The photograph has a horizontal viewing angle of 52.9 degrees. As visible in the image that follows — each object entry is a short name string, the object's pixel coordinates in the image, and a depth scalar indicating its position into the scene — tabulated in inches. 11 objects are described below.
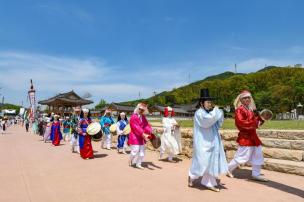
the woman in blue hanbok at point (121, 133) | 476.1
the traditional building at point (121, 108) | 2591.0
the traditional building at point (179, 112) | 2758.9
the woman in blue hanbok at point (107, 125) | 528.4
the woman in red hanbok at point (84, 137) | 394.3
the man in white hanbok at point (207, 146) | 225.5
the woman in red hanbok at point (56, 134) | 606.5
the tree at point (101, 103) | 4025.6
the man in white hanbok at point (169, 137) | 363.6
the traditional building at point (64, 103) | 1784.0
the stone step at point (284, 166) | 269.1
